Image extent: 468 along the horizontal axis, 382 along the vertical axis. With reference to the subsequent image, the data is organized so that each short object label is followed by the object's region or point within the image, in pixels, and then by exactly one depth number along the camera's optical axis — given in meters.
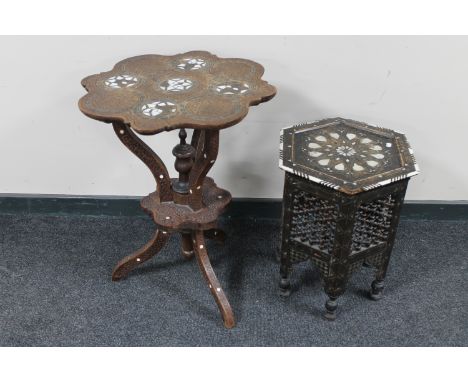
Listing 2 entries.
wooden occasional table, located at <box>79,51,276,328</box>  1.91
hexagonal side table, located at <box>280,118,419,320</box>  2.00
